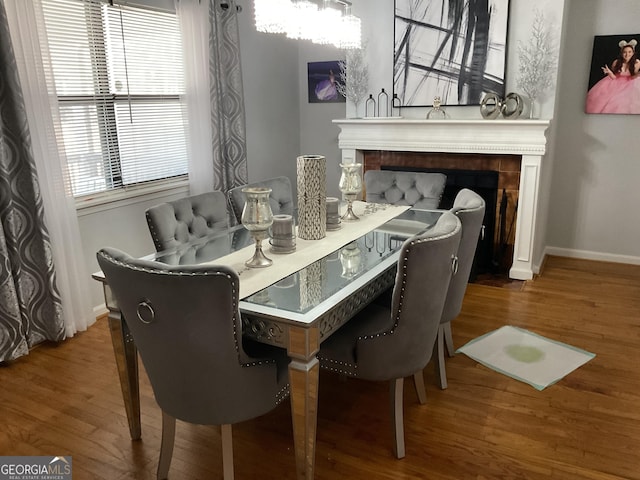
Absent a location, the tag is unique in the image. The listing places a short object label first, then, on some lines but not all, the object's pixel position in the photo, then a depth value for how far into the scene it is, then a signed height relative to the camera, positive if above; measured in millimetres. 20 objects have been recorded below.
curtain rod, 4004 +711
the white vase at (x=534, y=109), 3943 -90
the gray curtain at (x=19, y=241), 2771 -719
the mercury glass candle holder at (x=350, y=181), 2811 -421
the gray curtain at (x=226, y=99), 4066 +25
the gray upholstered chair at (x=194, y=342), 1519 -714
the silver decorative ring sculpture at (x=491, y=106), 3984 -64
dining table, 1725 -661
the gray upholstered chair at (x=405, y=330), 1867 -846
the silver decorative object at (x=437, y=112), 4258 -107
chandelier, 2068 +323
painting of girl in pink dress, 4129 +108
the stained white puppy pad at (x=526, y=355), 2760 -1395
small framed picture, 5066 +179
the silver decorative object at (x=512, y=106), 3922 -66
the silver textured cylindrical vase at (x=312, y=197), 2396 -433
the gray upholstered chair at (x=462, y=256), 2303 -696
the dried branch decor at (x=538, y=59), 3809 +265
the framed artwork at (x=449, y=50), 4000 +363
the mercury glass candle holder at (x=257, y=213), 2062 -423
